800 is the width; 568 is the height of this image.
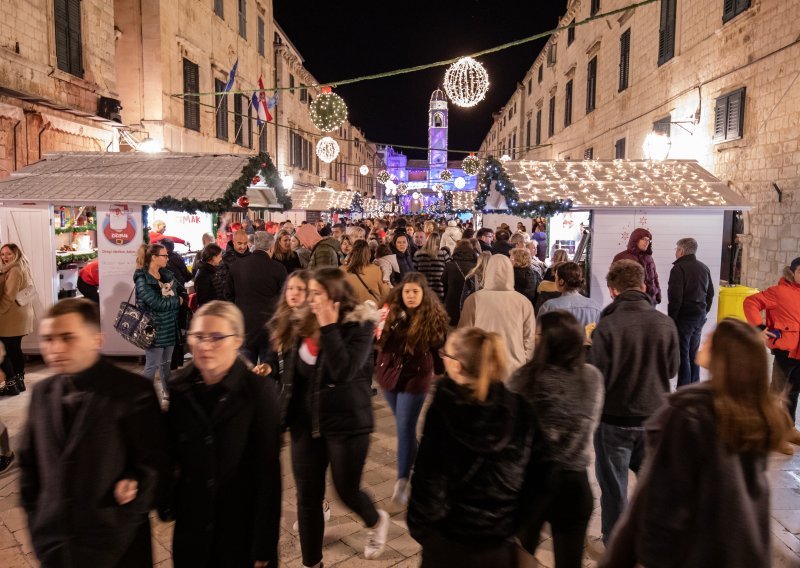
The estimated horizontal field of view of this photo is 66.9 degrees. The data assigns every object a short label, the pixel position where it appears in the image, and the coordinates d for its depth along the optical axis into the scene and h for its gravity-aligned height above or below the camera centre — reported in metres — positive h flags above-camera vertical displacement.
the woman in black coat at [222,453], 2.54 -0.98
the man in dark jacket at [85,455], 2.33 -0.91
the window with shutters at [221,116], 22.72 +4.21
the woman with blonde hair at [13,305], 6.71 -0.93
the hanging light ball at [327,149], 21.75 +2.81
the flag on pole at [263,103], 19.31 +3.95
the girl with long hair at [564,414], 2.94 -0.89
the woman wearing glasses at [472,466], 2.38 -0.94
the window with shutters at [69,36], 14.16 +4.47
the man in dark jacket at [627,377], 3.63 -0.87
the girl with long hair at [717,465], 1.96 -0.77
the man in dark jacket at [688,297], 6.77 -0.72
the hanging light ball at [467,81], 11.13 +2.73
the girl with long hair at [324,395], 3.30 -0.94
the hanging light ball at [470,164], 26.53 +2.88
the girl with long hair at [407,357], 4.50 -0.97
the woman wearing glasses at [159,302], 6.34 -0.83
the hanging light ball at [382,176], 36.60 +3.12
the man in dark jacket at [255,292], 6.36 -0.70
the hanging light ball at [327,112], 11.99 +2.27
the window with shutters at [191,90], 19.97 +4.48
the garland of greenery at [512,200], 8.56 +0.43
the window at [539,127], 33.22 +5.66
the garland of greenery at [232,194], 8.66 +0.48
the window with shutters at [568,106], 25.74 +5.31
